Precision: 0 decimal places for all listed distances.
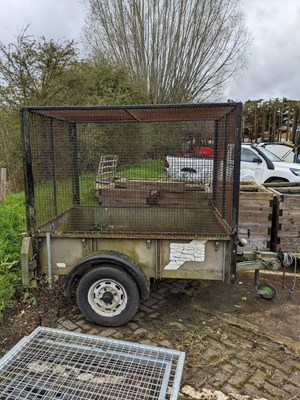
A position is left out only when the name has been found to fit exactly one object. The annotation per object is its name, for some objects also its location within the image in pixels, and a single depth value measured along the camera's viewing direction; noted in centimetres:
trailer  325
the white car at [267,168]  1003
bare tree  1761
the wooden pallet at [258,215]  495
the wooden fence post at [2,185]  795
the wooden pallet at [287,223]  487
